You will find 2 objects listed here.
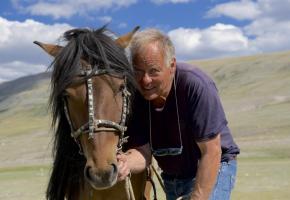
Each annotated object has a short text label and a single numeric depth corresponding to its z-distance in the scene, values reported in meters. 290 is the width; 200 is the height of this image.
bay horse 3.60
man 4.07
